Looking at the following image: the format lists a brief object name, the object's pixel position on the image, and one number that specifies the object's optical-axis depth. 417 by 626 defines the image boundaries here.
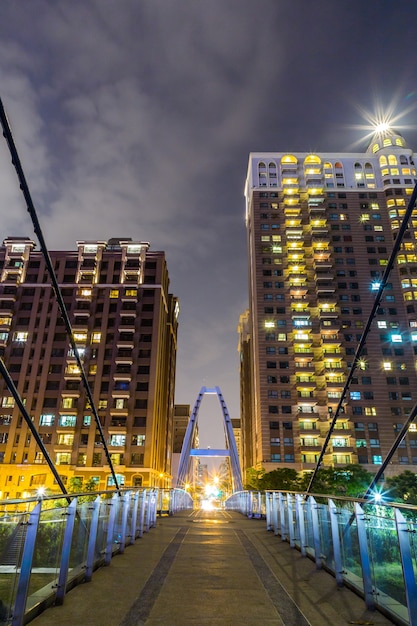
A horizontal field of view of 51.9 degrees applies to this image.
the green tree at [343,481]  43.28
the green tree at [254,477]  52.98
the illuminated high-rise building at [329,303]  64.81
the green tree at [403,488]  37.06
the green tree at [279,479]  49.63
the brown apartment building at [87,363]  61.00
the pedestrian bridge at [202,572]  4.67
